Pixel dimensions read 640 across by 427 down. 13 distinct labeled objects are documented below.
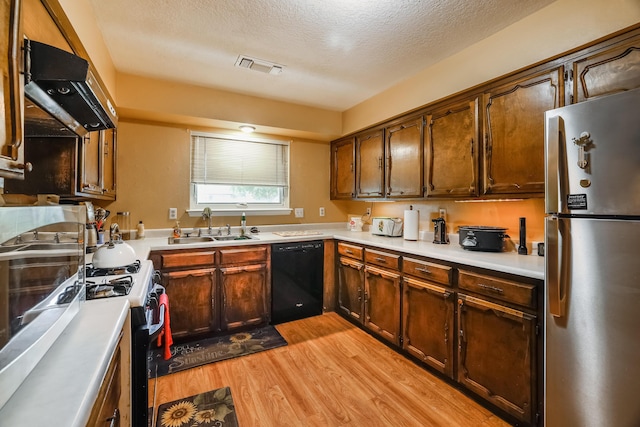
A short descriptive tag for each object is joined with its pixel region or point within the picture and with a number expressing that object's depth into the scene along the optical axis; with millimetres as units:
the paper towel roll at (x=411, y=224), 2760
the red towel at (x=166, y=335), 1755
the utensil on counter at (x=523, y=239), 2072
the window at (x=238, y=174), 3230
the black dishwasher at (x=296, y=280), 2984
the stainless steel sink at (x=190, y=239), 2906
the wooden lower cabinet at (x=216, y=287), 2551
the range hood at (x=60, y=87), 857
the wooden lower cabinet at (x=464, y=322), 1575
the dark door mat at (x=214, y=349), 2240
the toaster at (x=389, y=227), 3017
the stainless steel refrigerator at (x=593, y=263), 1144
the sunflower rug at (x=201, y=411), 1678
